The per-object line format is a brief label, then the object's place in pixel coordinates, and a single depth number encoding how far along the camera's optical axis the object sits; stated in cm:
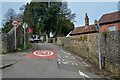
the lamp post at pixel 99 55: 1325
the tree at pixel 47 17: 5812
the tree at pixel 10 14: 7294
